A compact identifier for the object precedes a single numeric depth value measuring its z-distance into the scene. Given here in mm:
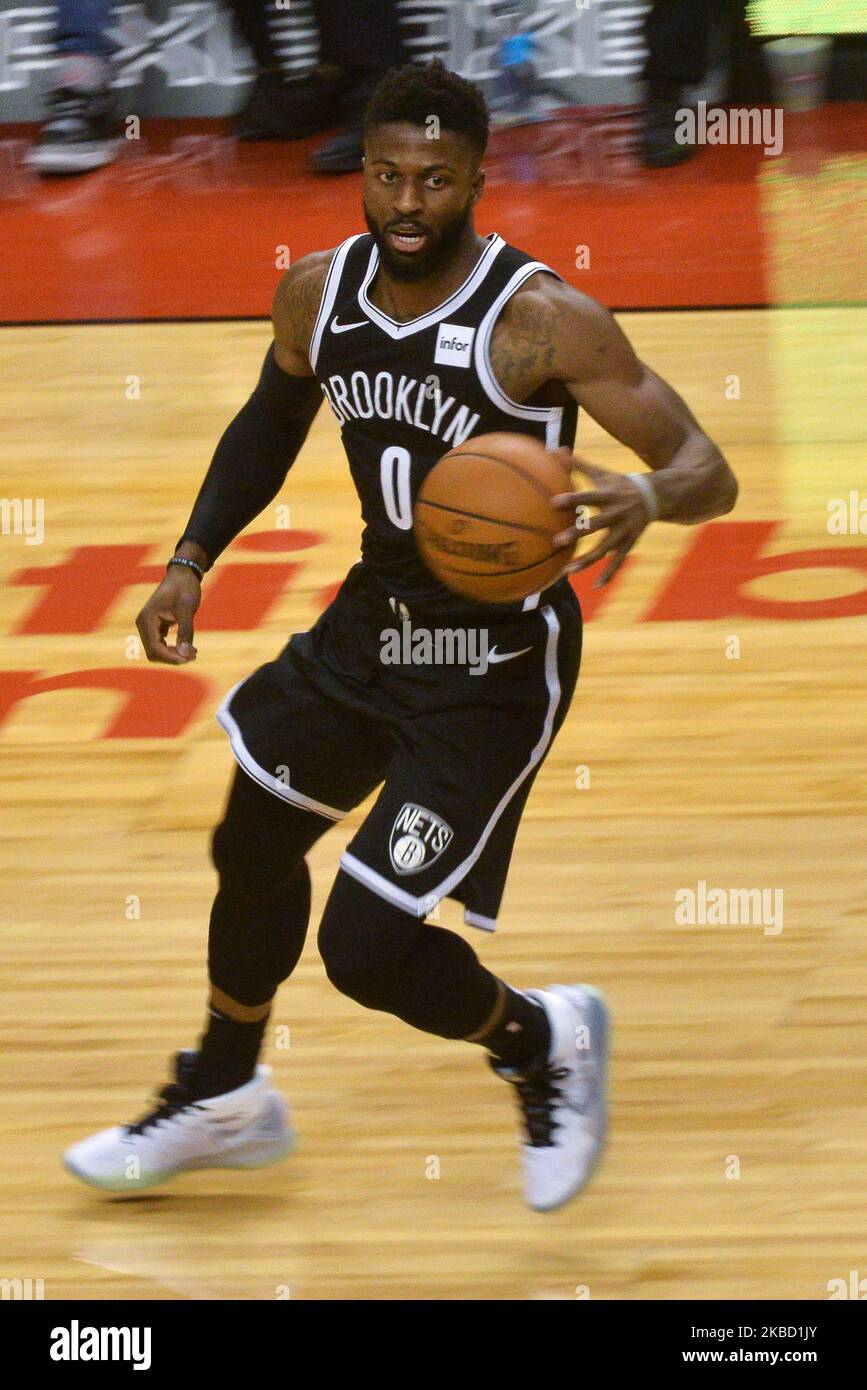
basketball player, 6379
